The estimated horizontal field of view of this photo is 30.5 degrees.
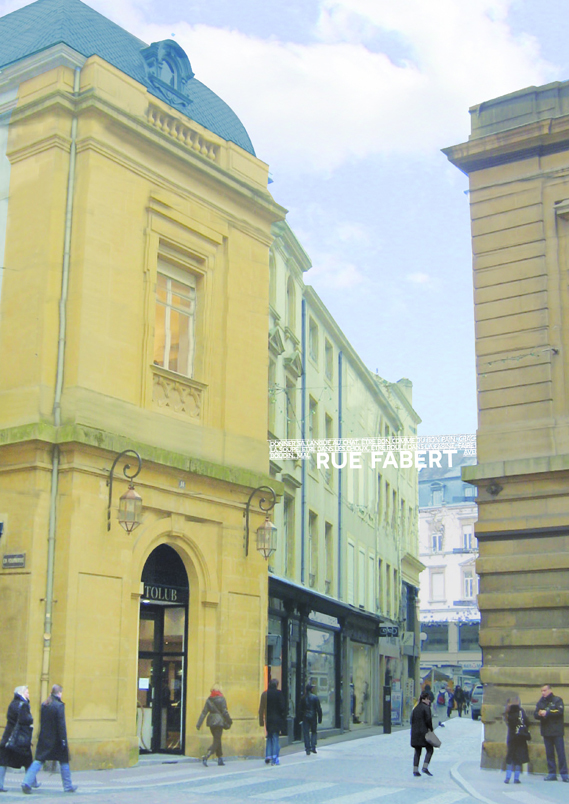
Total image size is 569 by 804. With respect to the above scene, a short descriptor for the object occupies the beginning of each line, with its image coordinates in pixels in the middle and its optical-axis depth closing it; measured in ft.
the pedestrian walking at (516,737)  55.06
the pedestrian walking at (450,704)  186.28
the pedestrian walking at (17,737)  45.52
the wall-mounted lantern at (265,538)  70.13
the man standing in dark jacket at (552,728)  55.26
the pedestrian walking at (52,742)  46.01
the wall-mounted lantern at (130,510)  59.36
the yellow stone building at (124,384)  57.93
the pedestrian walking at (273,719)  63.72
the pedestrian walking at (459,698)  187.32
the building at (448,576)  268.00
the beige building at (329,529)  97.35
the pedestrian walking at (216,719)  62.08
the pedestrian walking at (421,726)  58.34
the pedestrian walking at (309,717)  74.23
